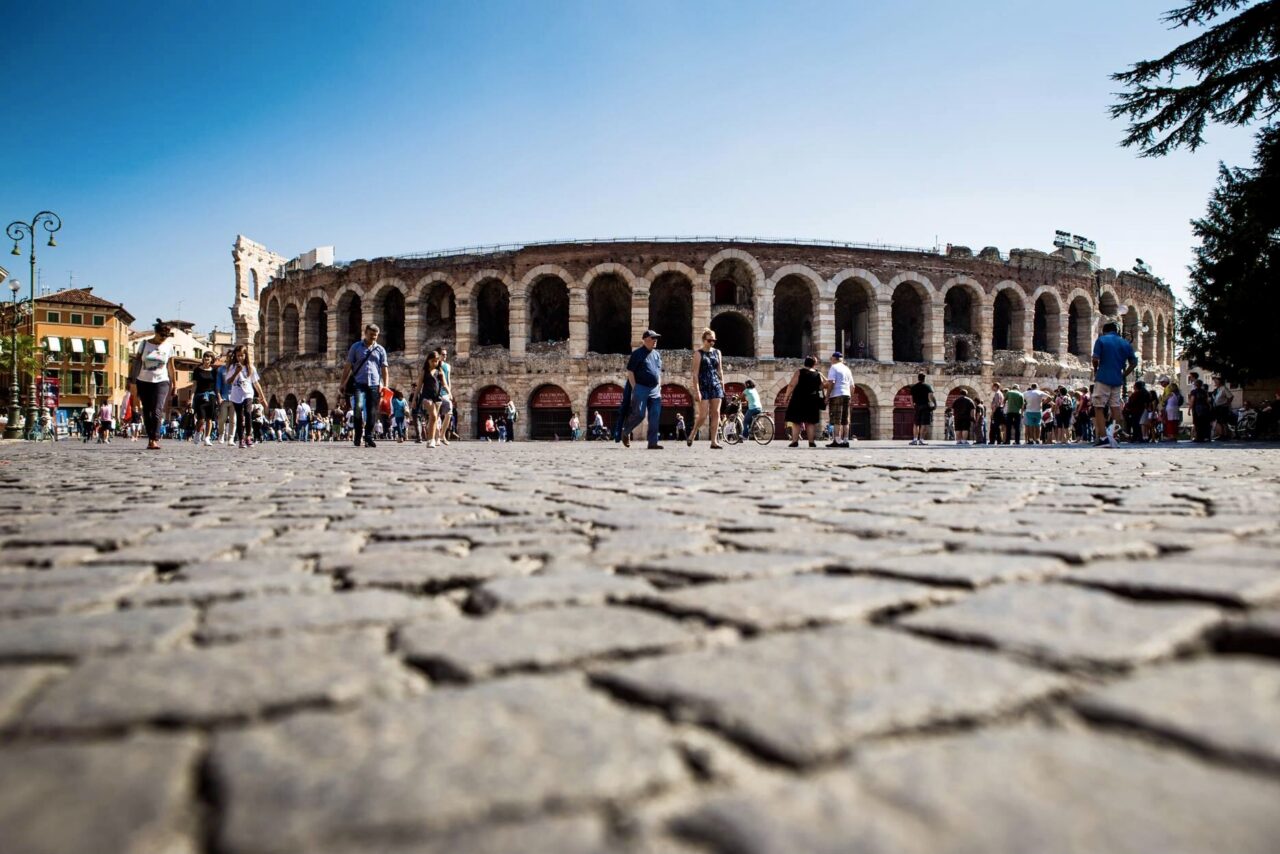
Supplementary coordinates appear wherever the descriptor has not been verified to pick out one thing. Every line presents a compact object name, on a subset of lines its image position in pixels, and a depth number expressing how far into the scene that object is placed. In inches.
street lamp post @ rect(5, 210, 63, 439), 815.1
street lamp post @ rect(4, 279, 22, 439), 888.9
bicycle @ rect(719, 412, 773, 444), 720.3
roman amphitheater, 1238.3
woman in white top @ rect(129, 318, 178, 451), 454.3
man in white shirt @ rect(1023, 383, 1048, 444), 831.1
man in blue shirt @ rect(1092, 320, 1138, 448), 485.1
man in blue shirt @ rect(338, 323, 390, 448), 501.4
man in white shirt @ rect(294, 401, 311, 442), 1184.2
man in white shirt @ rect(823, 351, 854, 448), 575.2
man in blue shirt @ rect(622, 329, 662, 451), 478.3
